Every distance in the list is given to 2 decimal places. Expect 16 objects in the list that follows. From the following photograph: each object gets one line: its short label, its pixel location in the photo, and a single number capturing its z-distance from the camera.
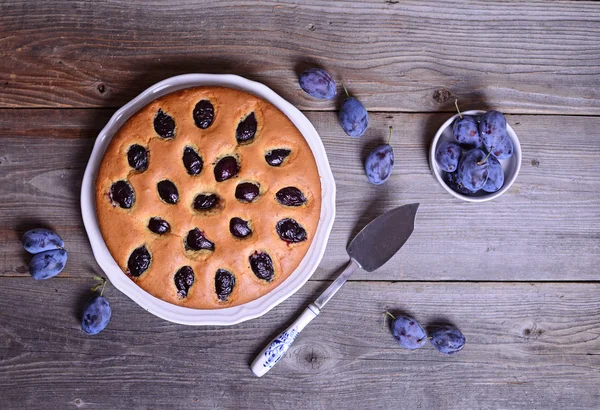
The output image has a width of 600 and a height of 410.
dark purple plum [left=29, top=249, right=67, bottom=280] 1.50
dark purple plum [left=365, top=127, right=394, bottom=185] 1.51
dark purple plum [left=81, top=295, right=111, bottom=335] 1.53
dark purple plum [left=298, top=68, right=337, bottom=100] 1.50
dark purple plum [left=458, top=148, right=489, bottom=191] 1.41
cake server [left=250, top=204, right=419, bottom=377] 1.53
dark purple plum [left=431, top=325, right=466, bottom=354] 1.56
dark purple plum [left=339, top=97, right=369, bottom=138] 1.50
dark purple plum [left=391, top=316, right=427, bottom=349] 1.55
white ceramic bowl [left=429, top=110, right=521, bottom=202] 1.49
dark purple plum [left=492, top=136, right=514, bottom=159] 1.47
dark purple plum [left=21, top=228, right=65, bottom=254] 1.51
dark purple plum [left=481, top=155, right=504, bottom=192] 1.45
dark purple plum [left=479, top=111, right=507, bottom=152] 1.45
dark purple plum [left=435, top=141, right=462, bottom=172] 1.47
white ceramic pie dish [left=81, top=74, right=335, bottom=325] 1.46
